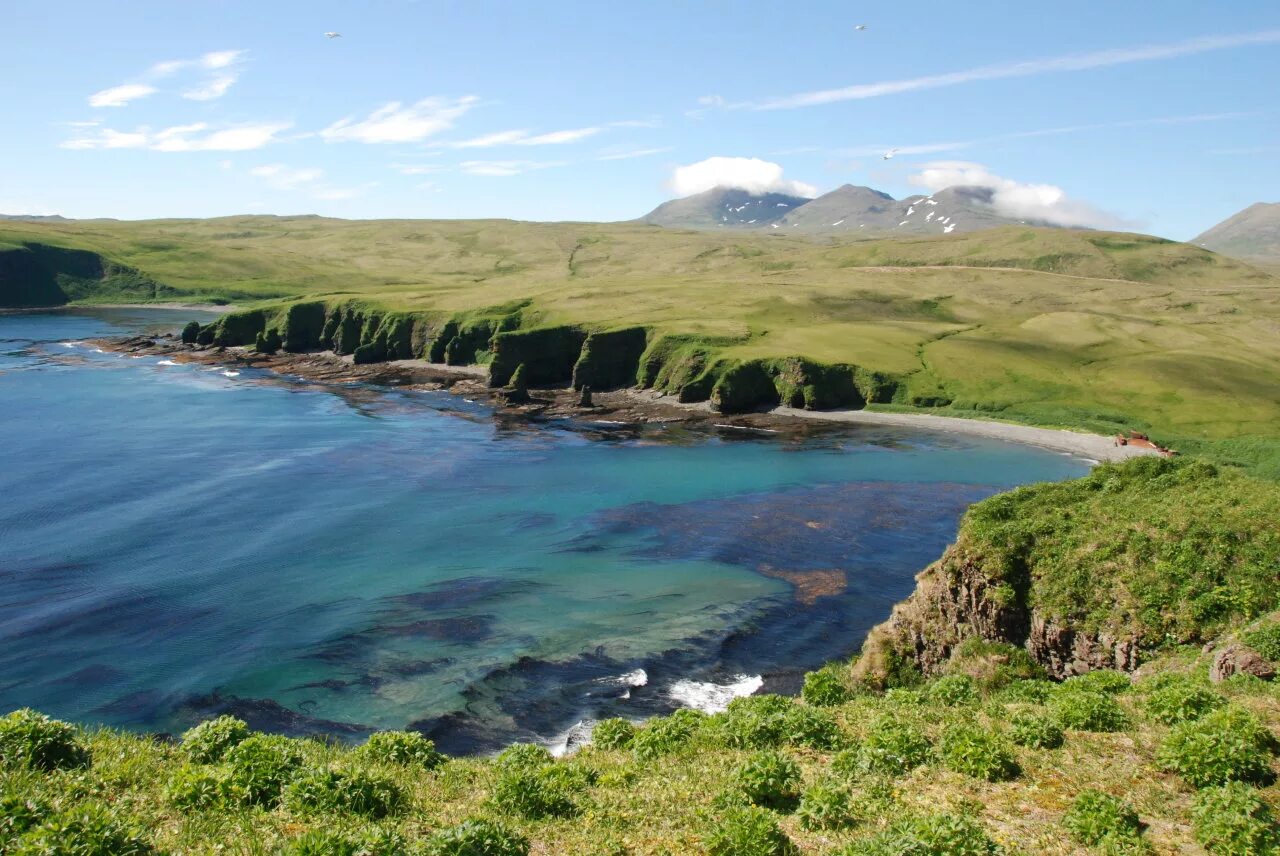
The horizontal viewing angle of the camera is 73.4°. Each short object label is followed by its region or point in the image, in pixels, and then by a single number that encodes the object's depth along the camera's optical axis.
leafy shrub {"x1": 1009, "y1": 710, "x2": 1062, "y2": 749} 20.23
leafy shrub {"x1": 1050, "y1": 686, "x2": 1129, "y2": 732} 20.91
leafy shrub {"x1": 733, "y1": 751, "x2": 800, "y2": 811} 18.33
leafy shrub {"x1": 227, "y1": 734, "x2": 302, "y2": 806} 17.27
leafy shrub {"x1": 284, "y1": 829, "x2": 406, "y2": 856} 13.88
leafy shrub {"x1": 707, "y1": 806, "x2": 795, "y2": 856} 15.73
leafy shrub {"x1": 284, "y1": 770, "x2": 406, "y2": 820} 16.92
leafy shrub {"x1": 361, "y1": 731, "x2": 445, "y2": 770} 21.92
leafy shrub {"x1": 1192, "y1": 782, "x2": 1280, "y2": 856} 14.73
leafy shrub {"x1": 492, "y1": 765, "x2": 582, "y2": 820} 18.16
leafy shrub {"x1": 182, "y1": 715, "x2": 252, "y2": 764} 19.94
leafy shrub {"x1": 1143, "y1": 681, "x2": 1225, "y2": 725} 20.70
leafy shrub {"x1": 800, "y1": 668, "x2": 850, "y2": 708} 28.58
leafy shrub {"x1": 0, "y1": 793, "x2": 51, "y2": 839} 13.34
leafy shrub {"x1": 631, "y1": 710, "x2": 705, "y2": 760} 22.45
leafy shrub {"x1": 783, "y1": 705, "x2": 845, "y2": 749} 22.00
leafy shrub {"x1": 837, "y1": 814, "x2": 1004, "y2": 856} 14.56
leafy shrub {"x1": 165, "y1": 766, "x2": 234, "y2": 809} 16.64
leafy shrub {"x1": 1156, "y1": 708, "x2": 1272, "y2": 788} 17.42
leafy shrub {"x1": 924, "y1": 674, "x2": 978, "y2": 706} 25.41
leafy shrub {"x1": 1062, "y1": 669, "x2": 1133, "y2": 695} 24.53
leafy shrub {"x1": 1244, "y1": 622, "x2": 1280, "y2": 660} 23.55
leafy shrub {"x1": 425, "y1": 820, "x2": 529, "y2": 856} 14.92
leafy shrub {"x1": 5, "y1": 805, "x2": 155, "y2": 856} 12.62
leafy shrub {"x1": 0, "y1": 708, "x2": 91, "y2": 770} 17.27
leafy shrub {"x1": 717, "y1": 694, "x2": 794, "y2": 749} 22.48
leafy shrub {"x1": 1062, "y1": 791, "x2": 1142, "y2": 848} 15.67
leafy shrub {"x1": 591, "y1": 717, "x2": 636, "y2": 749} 24.77
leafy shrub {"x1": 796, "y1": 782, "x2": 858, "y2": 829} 16.98
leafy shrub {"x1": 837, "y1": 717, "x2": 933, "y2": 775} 19.64
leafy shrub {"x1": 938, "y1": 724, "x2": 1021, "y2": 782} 18.91
